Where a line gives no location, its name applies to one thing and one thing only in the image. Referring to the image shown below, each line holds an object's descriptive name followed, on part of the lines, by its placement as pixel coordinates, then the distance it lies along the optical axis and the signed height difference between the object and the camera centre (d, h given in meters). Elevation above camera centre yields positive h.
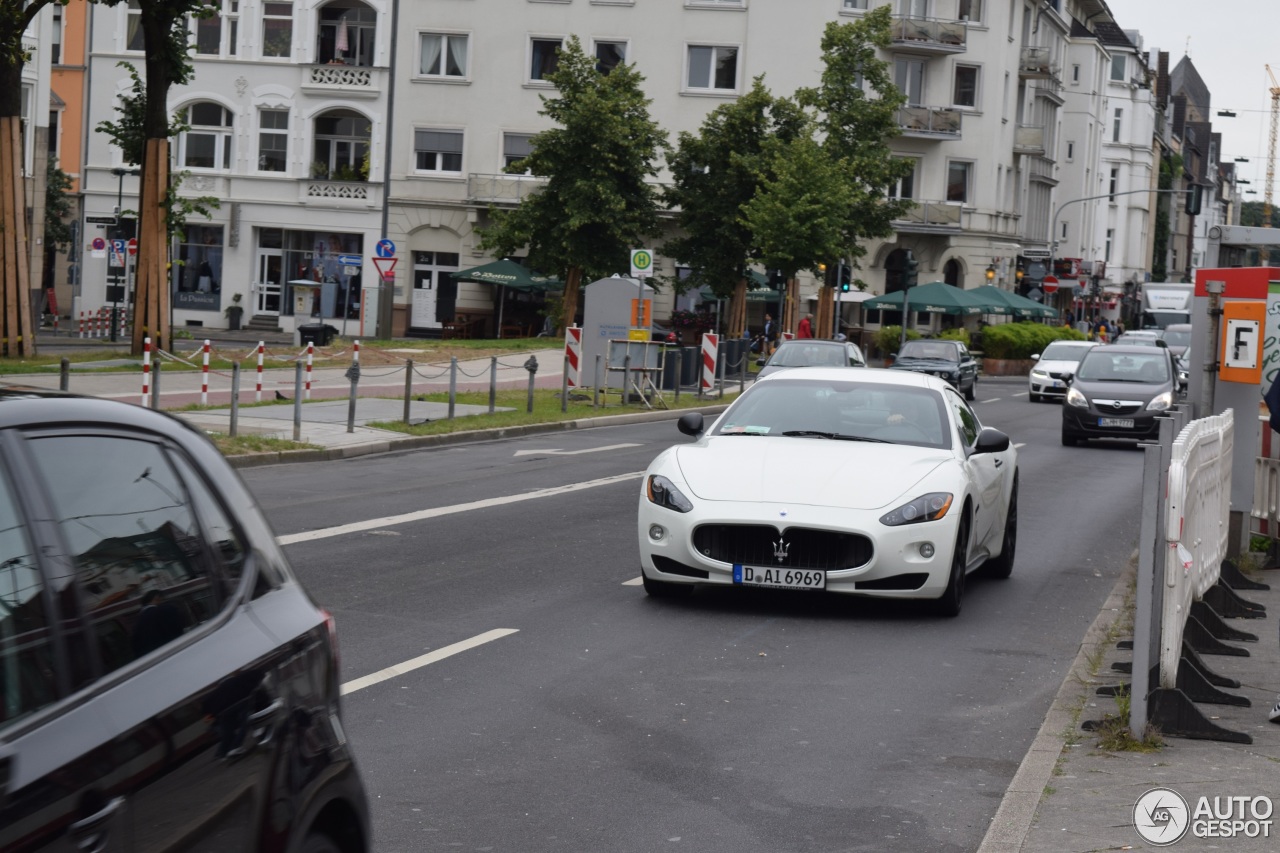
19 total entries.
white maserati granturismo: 9.91 -1.18
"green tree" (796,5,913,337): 58.41 +6.76
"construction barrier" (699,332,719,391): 35.34 -1.14
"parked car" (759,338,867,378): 32.72 -0.91
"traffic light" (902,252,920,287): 53.81 +1.32
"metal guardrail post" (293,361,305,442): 20.91 -1.57
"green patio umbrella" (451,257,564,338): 58.88 +0.49
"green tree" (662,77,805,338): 58.03 +3.87
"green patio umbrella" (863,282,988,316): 60.91 +0.52
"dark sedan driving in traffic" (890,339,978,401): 42.12 -1.18
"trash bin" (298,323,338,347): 48.69 -1.54
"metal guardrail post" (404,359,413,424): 23.61 -1.29
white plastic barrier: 7.23 -1.00
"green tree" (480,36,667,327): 53.88 +3.68
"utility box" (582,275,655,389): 31.22 -0.34
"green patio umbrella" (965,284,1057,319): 62.94 +0.63
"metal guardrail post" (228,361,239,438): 20.25 -1.45
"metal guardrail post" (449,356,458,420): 25.29 -1.41
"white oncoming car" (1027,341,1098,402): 42.72 -1.34
